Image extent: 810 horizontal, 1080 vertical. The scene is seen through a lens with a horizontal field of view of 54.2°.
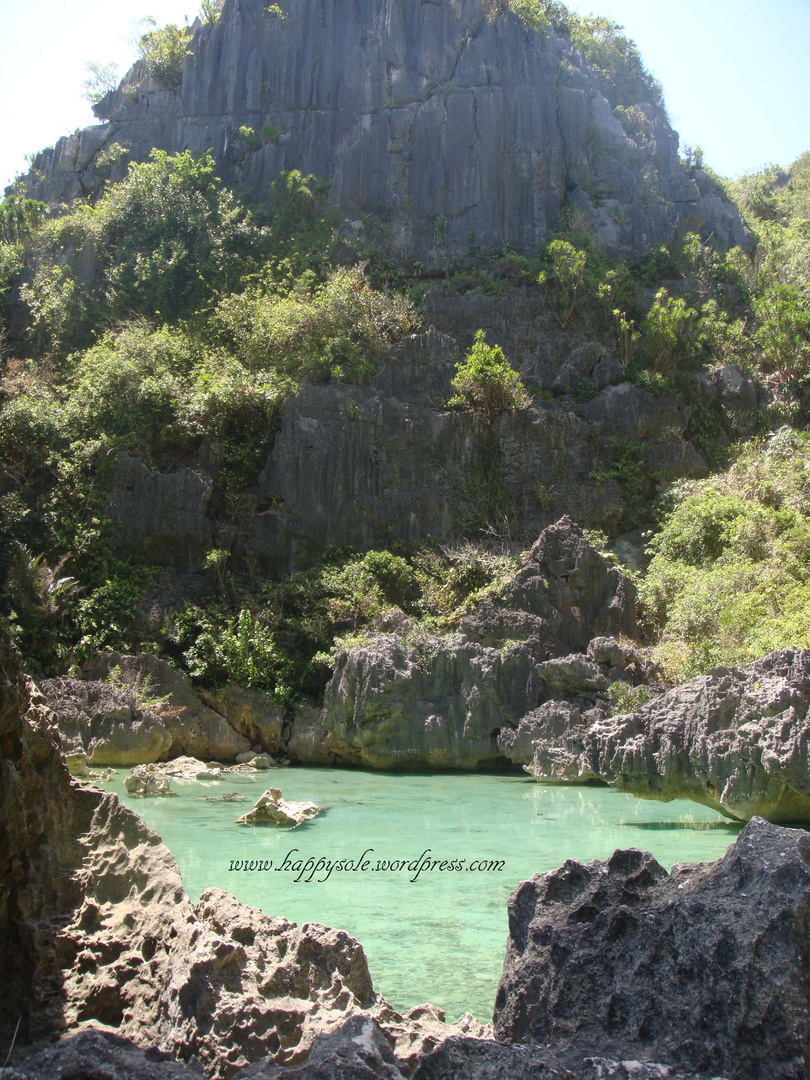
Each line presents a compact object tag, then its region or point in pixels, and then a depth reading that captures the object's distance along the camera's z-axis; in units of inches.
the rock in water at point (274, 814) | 354.0
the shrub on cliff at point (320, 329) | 844.0
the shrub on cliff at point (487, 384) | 770.2
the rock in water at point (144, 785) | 420.8
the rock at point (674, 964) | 98.3
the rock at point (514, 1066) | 90.0
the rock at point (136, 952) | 117.0
